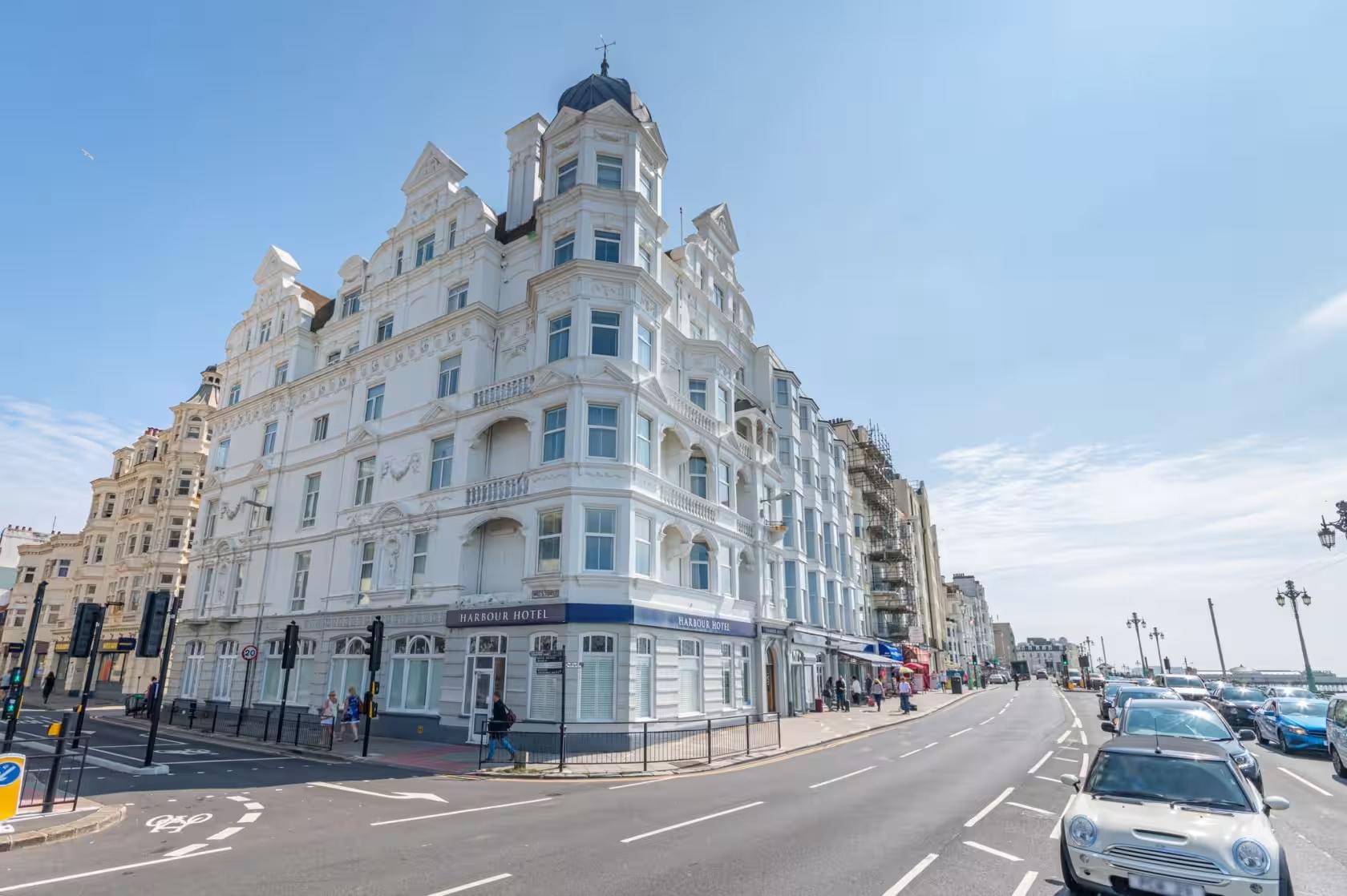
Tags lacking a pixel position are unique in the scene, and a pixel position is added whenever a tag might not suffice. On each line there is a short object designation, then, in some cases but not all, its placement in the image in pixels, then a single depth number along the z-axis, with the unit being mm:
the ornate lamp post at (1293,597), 34875
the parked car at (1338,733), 15086
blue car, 18562
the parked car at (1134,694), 19531
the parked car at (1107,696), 25761
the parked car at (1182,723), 12383
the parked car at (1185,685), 29472
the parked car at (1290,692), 26216
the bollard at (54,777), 10869
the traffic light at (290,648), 21344
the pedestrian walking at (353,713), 22188
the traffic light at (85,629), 13414
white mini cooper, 6277
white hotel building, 22078
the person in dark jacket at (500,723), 18156
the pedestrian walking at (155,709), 14852
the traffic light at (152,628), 14875
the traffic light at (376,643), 19398
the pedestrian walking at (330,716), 20703
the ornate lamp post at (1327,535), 21250
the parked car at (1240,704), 26344
